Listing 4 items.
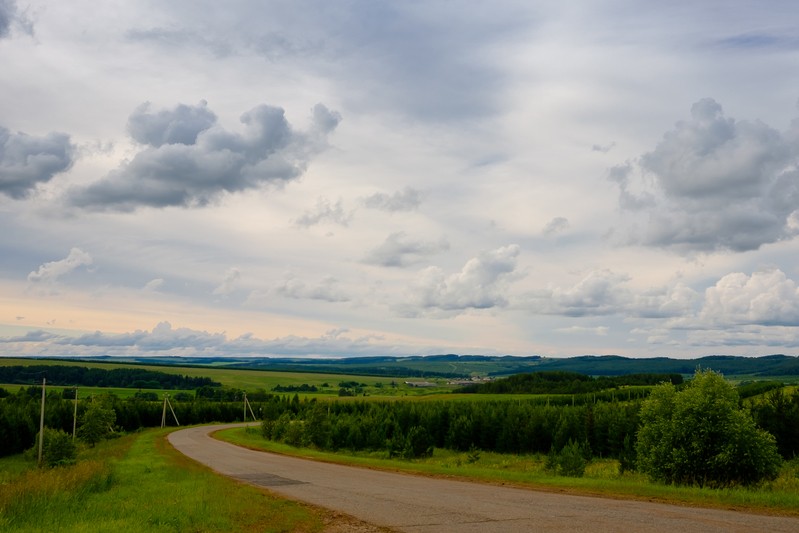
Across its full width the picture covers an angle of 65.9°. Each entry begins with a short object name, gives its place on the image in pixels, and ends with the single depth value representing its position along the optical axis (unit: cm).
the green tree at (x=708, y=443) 2552
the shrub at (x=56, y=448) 5347
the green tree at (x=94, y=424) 8519
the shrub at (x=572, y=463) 3447
